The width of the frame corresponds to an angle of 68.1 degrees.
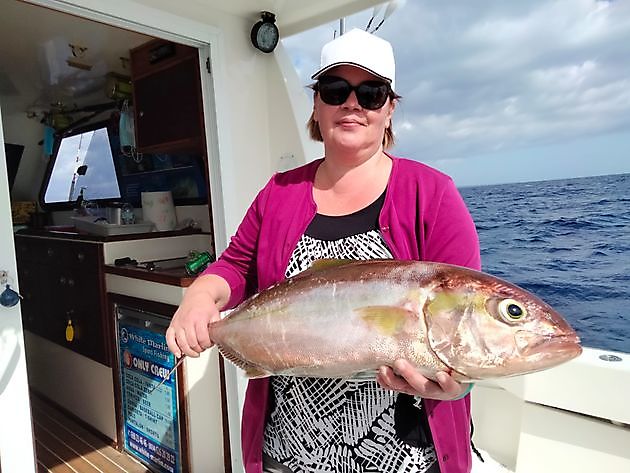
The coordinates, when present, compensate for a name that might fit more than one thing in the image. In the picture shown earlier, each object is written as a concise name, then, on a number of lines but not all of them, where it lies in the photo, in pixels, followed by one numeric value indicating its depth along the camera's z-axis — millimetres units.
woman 1161
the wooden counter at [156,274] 2659
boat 2182
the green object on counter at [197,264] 2781
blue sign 2799
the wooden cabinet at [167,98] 3070
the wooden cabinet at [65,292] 3285
